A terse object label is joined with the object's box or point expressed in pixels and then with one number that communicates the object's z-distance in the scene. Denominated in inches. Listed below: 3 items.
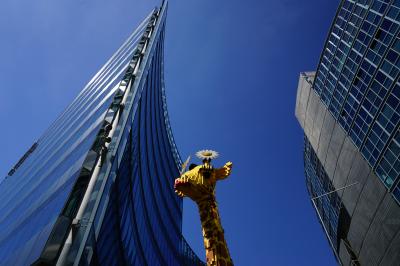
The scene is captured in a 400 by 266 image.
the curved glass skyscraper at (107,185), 390.9
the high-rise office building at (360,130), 1138.7
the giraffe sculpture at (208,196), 302.6
